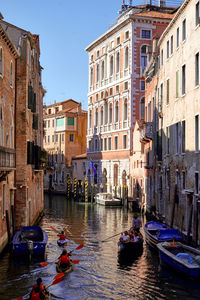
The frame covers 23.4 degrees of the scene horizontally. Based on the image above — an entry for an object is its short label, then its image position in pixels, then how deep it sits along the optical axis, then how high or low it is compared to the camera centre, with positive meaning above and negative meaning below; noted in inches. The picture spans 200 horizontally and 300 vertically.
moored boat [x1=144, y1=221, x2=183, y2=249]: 753.0 -107.2
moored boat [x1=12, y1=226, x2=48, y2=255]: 705.0 -110.8
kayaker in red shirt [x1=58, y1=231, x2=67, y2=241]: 848.3 -119.4
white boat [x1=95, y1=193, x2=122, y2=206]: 1744.6 -113.0
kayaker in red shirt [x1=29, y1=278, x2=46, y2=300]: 487.2 -124.7
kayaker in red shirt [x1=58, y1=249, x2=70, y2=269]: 652.1 -124.5
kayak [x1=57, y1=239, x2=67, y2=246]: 842.2 -127.9
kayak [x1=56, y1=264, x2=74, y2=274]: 643.8 -134.6
